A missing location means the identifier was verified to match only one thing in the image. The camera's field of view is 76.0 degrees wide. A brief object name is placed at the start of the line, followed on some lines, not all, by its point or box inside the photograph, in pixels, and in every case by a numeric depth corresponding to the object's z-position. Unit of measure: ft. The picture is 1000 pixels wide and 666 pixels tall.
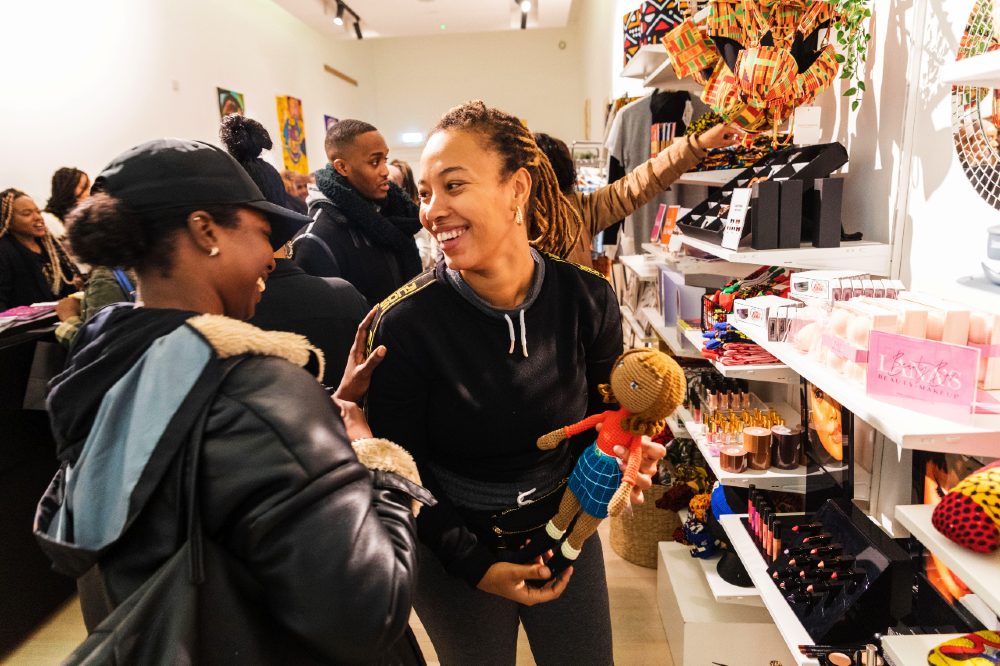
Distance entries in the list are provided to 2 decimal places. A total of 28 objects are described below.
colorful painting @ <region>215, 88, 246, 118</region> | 20.97
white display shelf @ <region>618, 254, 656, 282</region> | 10.62
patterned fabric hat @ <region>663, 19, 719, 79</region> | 6.34
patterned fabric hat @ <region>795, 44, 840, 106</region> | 5.51
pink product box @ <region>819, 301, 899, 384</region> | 3.99
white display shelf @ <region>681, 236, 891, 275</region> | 5.73
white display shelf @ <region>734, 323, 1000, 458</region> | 3.37
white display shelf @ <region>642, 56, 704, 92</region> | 9.49
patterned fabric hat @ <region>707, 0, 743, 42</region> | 5.79
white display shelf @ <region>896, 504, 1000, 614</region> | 3.00
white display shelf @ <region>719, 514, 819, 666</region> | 4.65
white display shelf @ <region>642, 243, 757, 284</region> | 7.60
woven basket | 9.24
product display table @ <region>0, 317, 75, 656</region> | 8.74
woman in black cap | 2.43
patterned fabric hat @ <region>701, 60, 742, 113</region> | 5.88
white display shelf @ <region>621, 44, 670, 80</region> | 9.21
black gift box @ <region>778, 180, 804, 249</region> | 5.70
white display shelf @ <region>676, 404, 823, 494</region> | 6.75
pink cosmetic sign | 3.39
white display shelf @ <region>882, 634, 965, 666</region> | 3.62
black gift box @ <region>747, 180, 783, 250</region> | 5.71
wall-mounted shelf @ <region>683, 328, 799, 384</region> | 6.20
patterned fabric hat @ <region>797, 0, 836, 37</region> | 5.41
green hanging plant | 5.27
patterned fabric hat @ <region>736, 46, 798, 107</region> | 5.49
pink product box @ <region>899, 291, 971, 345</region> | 3.74
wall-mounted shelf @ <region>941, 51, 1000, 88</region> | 2.92
